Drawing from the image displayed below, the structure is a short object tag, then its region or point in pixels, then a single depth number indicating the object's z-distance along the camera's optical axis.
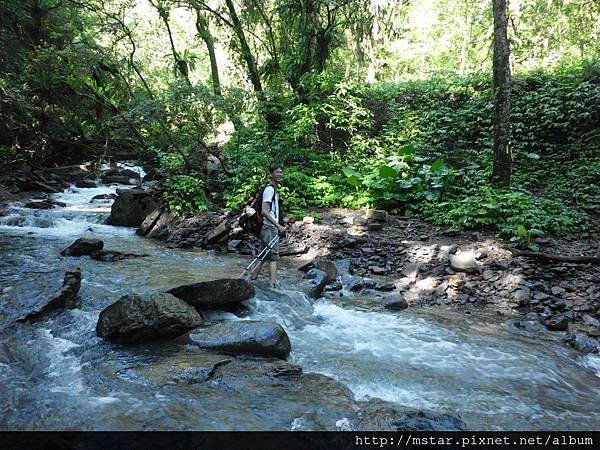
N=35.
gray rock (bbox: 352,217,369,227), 10.23
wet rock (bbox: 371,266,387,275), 8.62
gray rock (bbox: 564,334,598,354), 5.39
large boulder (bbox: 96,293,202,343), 4.70
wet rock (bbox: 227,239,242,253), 10.34
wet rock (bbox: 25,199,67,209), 12.51
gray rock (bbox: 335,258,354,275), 8.65
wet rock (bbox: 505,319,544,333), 6.11
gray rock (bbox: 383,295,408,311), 6.91
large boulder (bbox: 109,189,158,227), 12.45
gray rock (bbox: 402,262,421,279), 8.21
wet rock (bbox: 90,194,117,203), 14.89
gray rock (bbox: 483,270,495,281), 7.44
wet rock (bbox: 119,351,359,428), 3.40
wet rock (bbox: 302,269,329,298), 7.30
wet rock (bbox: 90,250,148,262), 8.46
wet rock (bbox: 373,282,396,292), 7.84
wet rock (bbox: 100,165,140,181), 18.58
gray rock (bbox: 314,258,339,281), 8.27
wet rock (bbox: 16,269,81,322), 5.14
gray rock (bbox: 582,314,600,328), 5.96
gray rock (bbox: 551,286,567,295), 6.69
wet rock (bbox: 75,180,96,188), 16.73
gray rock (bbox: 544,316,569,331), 6.03
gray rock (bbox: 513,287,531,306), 6.73
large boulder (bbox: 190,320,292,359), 4.70
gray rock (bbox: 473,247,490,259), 7.94
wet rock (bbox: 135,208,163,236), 11.67
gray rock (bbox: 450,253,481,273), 7.70
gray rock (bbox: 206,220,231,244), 10.63
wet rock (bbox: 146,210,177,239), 11.36
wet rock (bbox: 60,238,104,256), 8.54
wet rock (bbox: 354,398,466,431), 3.30
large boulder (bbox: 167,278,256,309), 5.61
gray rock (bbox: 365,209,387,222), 10.35
